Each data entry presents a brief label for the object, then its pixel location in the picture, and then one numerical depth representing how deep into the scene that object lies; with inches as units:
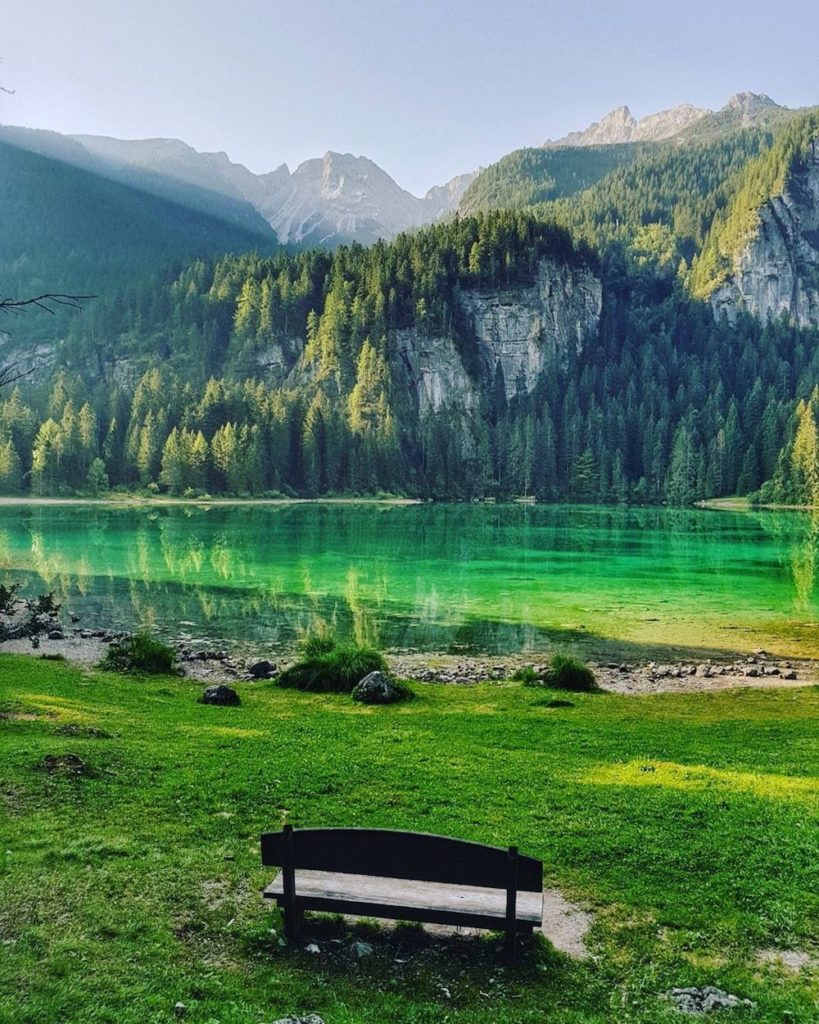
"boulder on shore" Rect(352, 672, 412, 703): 772.0
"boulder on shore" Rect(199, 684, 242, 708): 741.3
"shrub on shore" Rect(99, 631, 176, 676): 914.7
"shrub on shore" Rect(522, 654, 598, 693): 871.7
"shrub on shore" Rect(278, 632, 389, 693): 843.4
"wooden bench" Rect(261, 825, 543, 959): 273.4
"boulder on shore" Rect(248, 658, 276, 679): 932.0
